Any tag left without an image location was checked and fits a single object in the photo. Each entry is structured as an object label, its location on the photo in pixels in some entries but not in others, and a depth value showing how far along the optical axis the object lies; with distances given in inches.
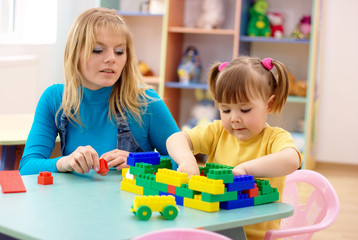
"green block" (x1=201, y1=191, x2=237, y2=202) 49.7
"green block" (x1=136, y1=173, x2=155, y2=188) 55.5
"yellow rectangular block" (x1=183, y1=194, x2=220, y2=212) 49.8
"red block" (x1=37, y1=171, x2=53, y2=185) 59.6
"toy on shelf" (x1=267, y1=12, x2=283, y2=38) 190.1
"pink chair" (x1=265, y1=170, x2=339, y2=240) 65.9
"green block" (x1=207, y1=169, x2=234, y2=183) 49.8
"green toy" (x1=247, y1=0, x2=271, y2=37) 189.0
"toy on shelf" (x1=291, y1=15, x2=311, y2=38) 185.6
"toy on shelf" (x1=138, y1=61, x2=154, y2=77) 203.6
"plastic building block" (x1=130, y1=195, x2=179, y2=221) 46.5
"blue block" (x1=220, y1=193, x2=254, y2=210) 51.3
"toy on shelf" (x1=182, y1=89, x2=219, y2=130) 201.2
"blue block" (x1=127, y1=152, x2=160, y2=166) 59.0
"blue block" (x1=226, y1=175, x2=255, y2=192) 51.0
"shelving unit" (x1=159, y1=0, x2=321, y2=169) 182.5
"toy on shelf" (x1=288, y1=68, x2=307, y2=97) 184.7
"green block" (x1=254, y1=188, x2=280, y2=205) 53.7
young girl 56.2
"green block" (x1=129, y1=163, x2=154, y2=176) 57.6
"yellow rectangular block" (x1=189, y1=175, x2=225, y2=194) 49.3
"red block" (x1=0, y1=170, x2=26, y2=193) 55.7
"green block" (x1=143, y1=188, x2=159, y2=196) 54.7
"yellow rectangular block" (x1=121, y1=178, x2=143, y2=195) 56.7
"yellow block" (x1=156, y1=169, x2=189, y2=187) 52.4
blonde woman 73.5
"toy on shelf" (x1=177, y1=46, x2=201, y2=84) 197.6
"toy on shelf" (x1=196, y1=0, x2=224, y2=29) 196.1
